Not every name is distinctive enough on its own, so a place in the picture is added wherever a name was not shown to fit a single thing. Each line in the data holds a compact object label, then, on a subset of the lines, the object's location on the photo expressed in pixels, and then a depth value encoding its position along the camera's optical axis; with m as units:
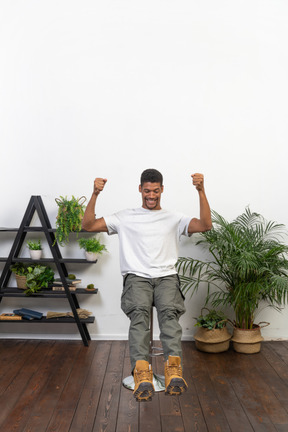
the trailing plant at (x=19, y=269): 4.36
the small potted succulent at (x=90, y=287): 4.39
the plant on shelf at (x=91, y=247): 4.30
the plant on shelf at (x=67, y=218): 4.23
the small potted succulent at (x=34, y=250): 4.36
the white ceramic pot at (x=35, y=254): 4.36
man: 2.91
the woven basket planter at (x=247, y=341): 4.17
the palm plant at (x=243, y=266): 3.98
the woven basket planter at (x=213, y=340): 4.15
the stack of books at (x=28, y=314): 4.35
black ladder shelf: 4.30
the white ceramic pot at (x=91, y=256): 4.31
